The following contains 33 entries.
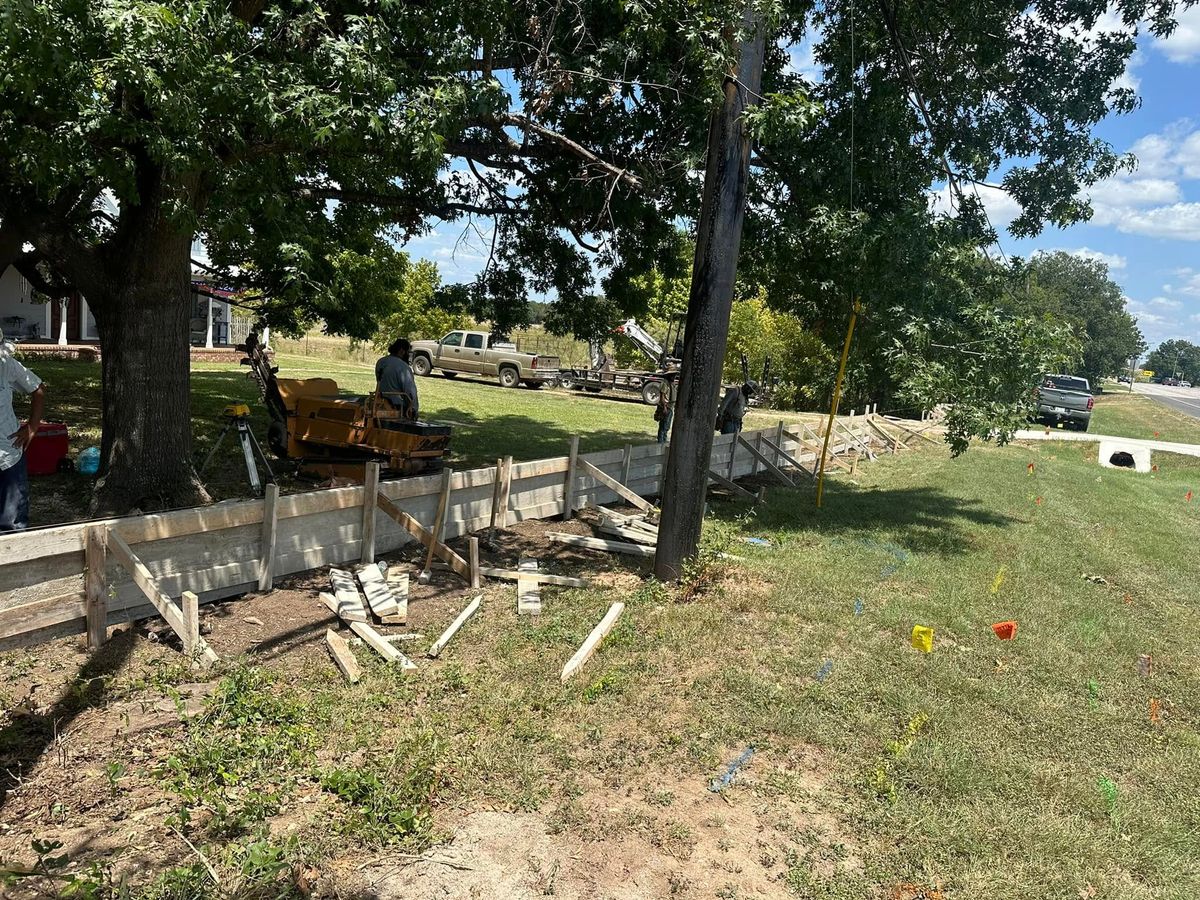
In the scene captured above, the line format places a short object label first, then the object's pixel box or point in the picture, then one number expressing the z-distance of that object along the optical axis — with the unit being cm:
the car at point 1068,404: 3147
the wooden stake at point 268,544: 634
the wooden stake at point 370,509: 716
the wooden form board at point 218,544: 485
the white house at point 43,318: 2411
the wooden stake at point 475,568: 709
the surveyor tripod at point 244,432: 867
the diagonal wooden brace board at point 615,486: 987
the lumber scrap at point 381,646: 536
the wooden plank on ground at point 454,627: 568
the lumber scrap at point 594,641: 545
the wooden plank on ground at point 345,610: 597
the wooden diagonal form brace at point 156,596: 507
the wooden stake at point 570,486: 998
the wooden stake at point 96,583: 505
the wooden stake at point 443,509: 776
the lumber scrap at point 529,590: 663
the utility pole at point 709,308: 703
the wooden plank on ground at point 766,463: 1341
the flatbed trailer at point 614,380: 2895
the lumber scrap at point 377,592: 619
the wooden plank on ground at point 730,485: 1188
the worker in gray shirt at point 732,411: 1462
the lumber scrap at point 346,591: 610
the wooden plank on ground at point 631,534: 911
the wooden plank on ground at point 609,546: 877
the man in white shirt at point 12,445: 548
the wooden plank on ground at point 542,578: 729
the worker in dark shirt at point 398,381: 1034
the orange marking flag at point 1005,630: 667
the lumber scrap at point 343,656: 512
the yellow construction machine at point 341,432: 985
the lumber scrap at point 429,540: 714
